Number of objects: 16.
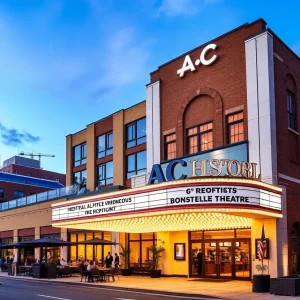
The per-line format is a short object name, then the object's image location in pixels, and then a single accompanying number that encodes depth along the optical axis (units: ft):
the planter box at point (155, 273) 82.10
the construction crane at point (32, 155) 264.57
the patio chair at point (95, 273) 75.16
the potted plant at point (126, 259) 89.95
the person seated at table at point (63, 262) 96.31
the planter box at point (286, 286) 52.21
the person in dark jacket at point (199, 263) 78.53
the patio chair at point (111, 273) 77.30
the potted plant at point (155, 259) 82.24
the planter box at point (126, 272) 89.88
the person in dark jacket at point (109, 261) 87.62
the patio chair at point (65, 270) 90.24
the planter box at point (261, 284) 56.50
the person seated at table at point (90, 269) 76.01
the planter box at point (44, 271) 88.13
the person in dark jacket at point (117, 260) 88.44
